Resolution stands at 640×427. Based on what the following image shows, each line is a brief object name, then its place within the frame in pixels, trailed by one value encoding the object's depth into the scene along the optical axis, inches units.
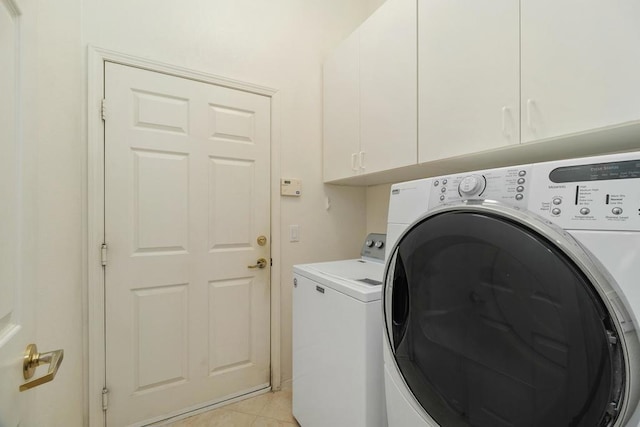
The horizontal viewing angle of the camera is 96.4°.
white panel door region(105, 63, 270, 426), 59.4
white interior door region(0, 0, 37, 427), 20.5
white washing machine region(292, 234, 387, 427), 41.5
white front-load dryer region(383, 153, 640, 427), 20.8
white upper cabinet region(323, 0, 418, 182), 55.1
